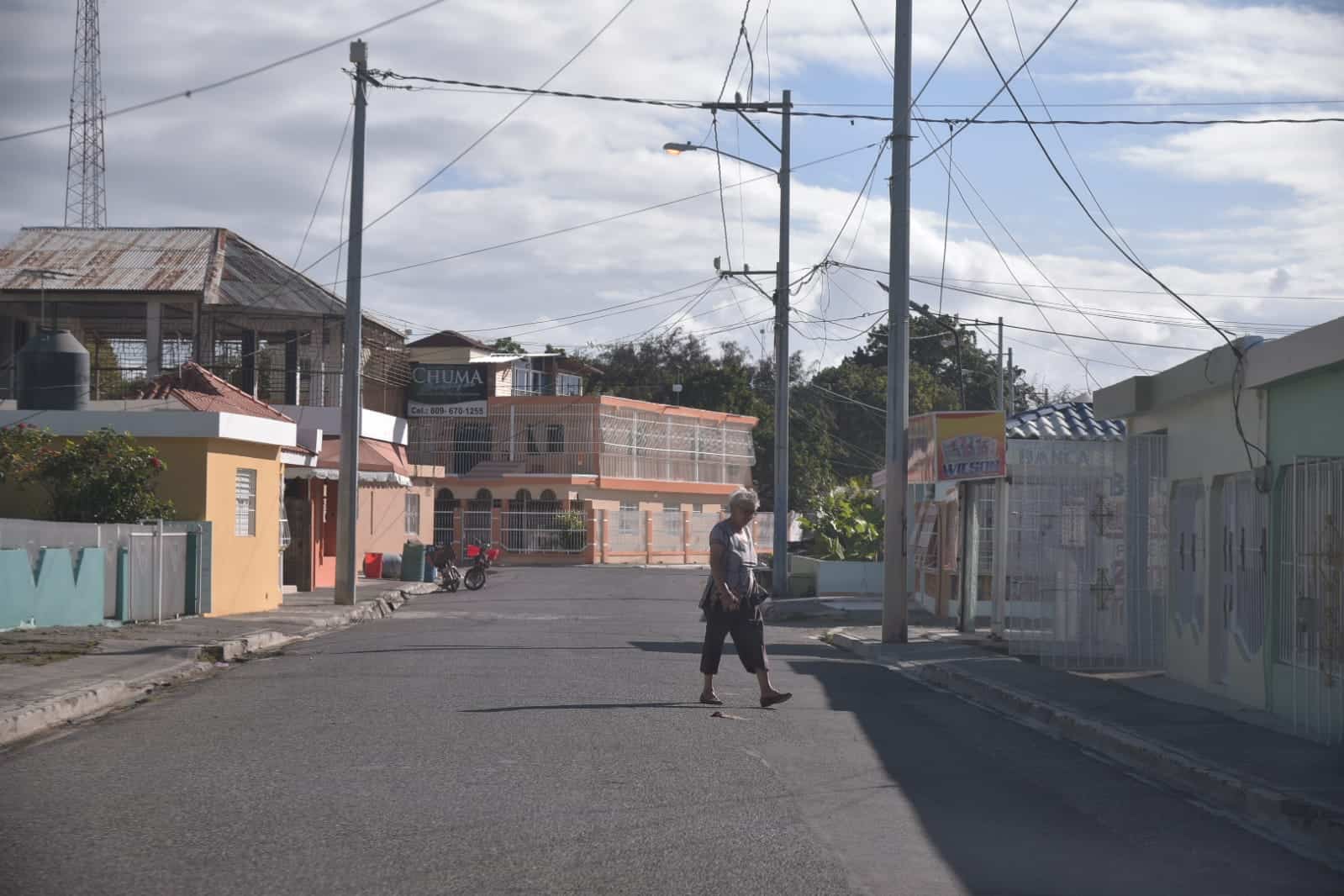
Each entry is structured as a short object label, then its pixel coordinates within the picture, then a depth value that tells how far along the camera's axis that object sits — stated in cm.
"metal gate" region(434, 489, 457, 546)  6144
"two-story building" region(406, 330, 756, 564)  6094
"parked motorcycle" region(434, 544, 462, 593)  3534
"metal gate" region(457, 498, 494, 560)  6072
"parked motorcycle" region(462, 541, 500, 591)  3625
